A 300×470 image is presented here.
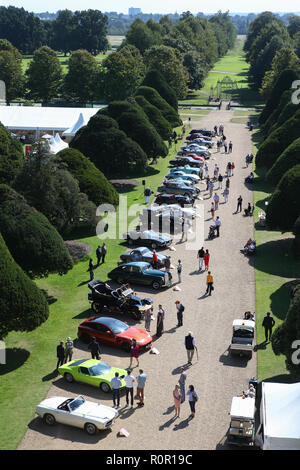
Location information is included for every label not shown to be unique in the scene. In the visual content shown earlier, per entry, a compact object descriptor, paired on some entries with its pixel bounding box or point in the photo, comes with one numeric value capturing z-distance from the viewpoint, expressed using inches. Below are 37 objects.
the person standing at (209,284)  1304.1
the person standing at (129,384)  903.1
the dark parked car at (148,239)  1616.6
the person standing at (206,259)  1440.7
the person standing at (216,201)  1924.5
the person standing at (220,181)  2178.9
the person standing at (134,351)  1010.3
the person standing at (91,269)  1405.0
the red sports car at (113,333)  1079.0
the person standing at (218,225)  1705.1
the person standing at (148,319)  1160.8
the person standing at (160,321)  1130.0
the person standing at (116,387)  896.9
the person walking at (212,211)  1876.5
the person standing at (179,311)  1162.4
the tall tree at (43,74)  4099.4
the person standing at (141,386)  904.3
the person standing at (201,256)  1456.7
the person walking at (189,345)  1020.5
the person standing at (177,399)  869.2
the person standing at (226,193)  2039.7
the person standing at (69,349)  1016.9
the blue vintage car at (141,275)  1354.6
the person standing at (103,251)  1519.4
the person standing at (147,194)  2022.6
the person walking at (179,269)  1381.6
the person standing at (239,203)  1916.8
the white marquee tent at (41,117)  3002.0
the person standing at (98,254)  1504.7
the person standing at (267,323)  1096.2
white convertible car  837.2
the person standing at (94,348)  1018.1
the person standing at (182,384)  908.0
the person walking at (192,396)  873.5
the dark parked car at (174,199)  1980.8
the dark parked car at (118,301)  1206.9
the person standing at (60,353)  999.6
